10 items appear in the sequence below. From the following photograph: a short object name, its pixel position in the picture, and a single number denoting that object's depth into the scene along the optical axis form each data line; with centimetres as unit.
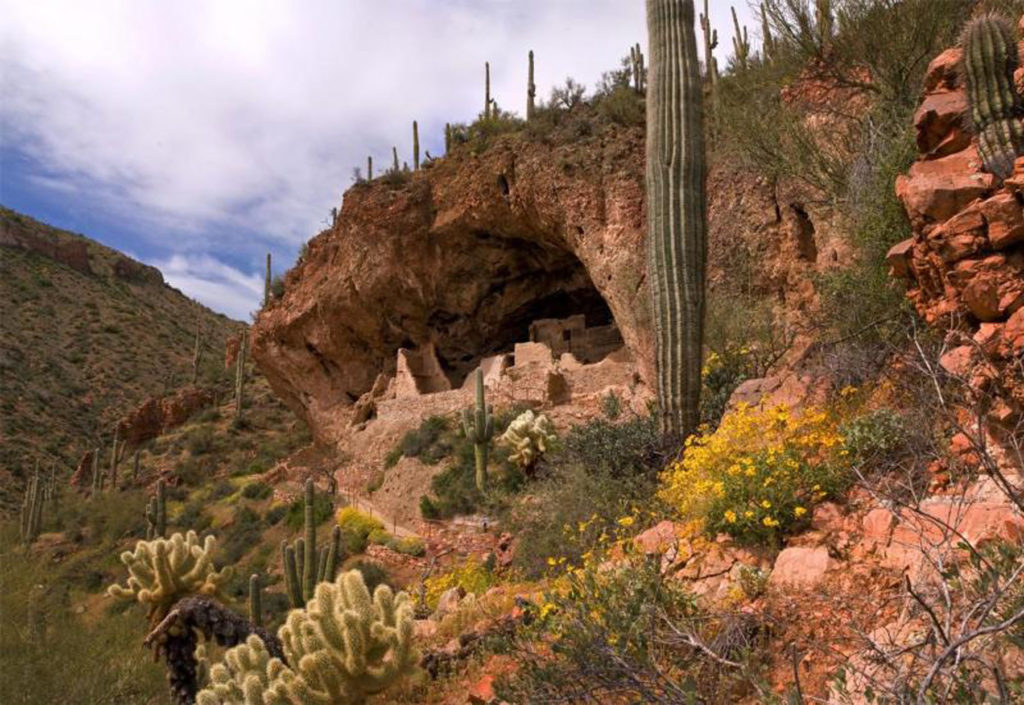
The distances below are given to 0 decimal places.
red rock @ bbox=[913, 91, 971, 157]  478
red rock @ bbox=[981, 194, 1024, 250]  405
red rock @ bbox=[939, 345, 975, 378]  403
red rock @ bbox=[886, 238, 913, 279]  487
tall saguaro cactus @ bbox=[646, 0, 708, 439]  768
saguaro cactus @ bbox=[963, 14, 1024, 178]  440
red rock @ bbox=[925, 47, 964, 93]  505
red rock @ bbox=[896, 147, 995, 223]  436
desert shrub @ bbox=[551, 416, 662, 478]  784
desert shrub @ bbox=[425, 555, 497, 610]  927
